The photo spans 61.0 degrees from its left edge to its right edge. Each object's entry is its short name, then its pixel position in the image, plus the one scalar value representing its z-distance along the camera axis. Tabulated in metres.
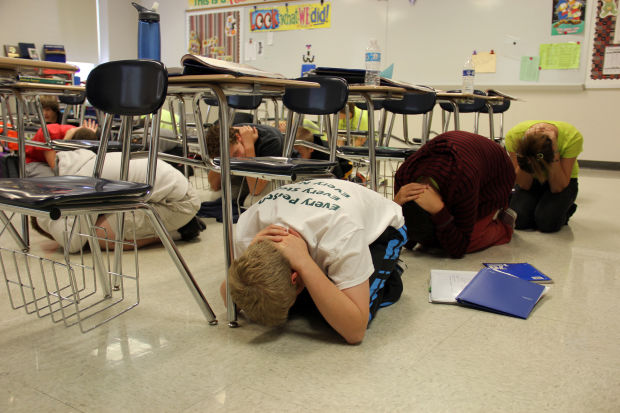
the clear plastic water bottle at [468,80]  3.43
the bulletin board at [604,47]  5.14
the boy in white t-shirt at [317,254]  1.21
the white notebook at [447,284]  1.73
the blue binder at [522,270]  1.94
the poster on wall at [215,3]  7.09
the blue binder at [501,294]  1.62
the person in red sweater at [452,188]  2.08
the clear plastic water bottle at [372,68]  2.37
